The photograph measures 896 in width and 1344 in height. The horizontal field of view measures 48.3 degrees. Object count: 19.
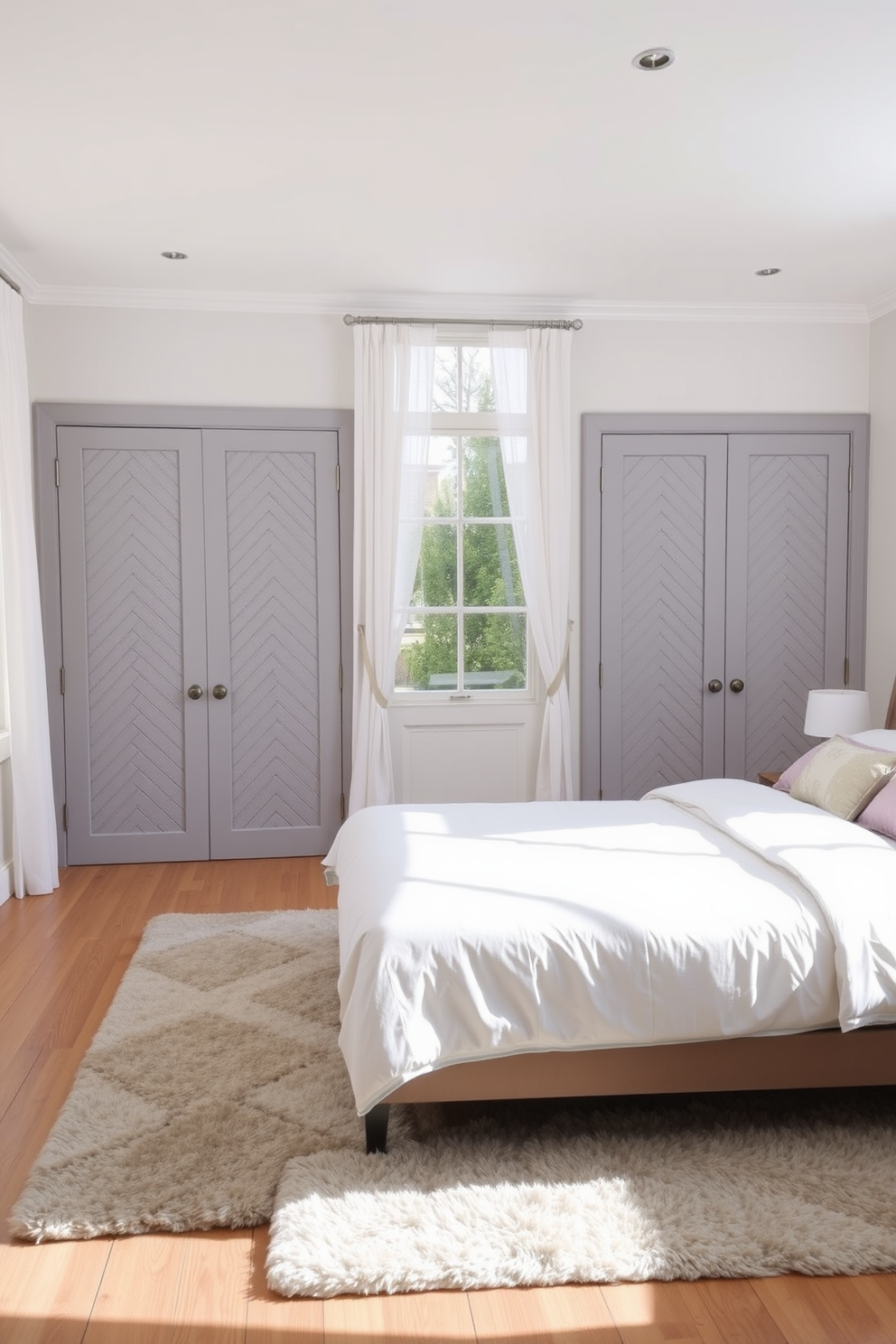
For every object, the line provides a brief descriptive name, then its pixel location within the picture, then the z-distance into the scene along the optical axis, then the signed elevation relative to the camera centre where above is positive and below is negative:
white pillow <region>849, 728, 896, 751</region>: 3.63 -0.58
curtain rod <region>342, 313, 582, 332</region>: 4.88 +1.29
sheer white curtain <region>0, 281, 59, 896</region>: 4.23 -0.18
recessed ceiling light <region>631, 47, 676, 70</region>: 2.67 +1.42
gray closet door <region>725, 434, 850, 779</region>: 5.20 -0.01
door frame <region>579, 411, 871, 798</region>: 5.10 +0.43
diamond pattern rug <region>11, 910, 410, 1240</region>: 2.17 -1.34
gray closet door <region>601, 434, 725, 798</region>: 5.14 -0.13
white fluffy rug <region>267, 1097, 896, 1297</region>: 1.99 -1.34
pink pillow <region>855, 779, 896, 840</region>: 3.12 -0.73
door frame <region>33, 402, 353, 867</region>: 4.80 +0.70
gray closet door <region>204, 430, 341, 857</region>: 4.93 -0.26
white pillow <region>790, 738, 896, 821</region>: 3.30 -0.66
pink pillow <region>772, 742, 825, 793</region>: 3.82 -0.73
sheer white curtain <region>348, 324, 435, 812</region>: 4.87 +0.40
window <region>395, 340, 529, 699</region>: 5.07 +0.15
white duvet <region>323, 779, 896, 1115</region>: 2.29 -0.88
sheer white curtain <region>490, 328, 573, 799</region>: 4.96 +0.48
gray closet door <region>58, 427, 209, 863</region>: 4.86 -0.26
